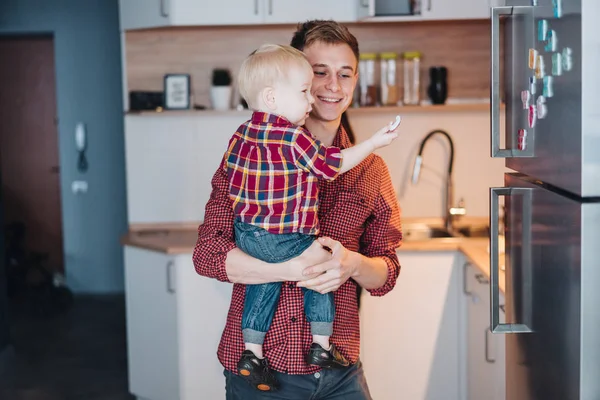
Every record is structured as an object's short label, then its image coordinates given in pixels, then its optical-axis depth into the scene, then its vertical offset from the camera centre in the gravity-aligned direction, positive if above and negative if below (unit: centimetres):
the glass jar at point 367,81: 436 +20
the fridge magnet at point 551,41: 155 +13
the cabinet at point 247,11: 413 +52
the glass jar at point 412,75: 437 +22
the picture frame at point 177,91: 448 +17
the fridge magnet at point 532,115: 172 +0
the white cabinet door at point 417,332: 384 -92
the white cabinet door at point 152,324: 400 -91
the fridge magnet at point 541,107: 164 +2
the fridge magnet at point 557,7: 152 +19
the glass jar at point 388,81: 436 +19
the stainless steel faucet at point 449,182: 439 -31
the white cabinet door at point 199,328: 391 -89
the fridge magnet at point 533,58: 169 +11
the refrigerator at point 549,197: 142 -14
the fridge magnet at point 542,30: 161 +16
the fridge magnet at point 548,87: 159 +5
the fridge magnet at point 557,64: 153 +9
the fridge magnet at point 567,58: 146 +10
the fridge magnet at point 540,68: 164 +9
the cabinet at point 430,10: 403 +50
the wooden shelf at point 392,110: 432 +6
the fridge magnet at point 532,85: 171 +6
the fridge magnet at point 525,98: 176 +4
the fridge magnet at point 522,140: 178 -4
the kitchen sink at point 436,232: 427 -54
